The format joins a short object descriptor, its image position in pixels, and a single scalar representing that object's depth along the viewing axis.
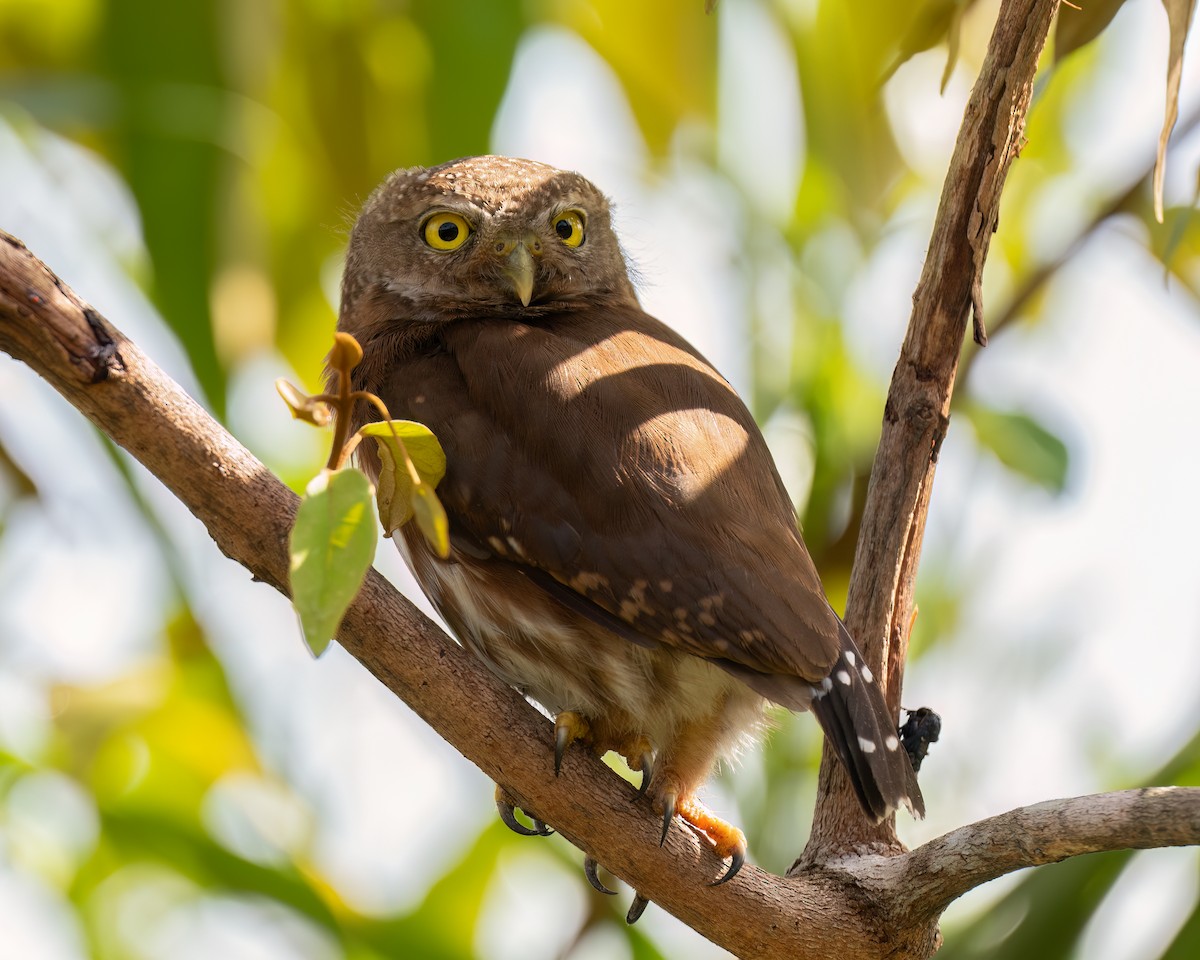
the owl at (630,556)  5.45
